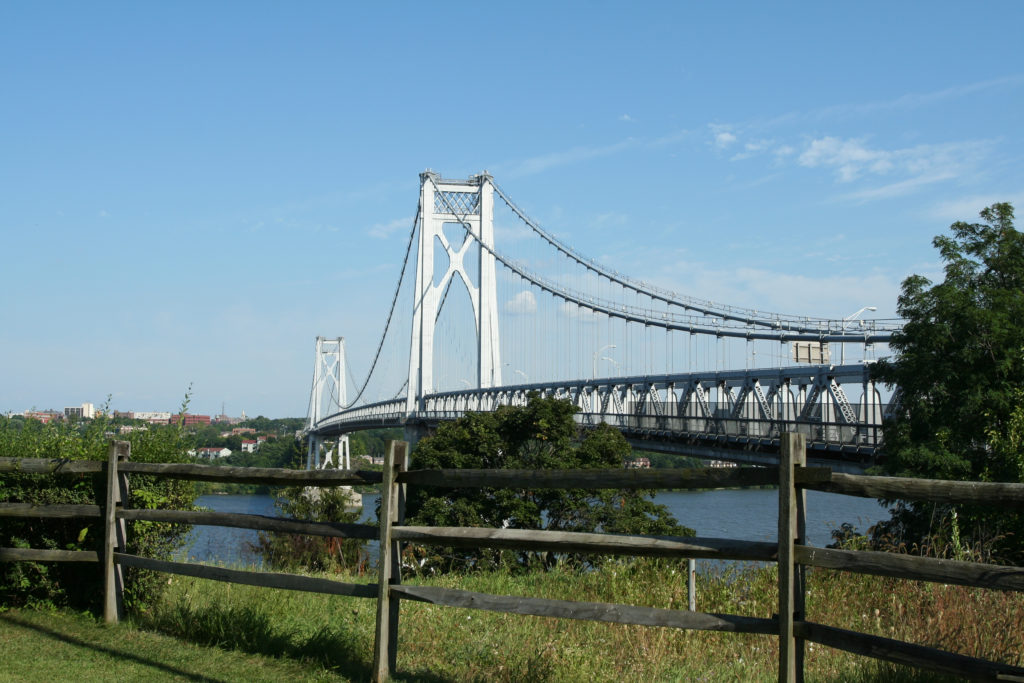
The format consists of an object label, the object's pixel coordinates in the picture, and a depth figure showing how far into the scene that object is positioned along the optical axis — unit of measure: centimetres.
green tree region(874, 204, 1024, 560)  1903
